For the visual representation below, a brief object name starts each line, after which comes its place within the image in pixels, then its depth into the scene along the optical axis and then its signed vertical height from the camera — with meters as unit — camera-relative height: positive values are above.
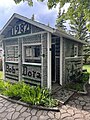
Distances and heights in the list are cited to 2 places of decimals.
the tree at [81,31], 21.33 +6.65
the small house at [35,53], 5.05 +0.35
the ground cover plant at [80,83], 5.67 -1.88
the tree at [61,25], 25.16 +9.54
